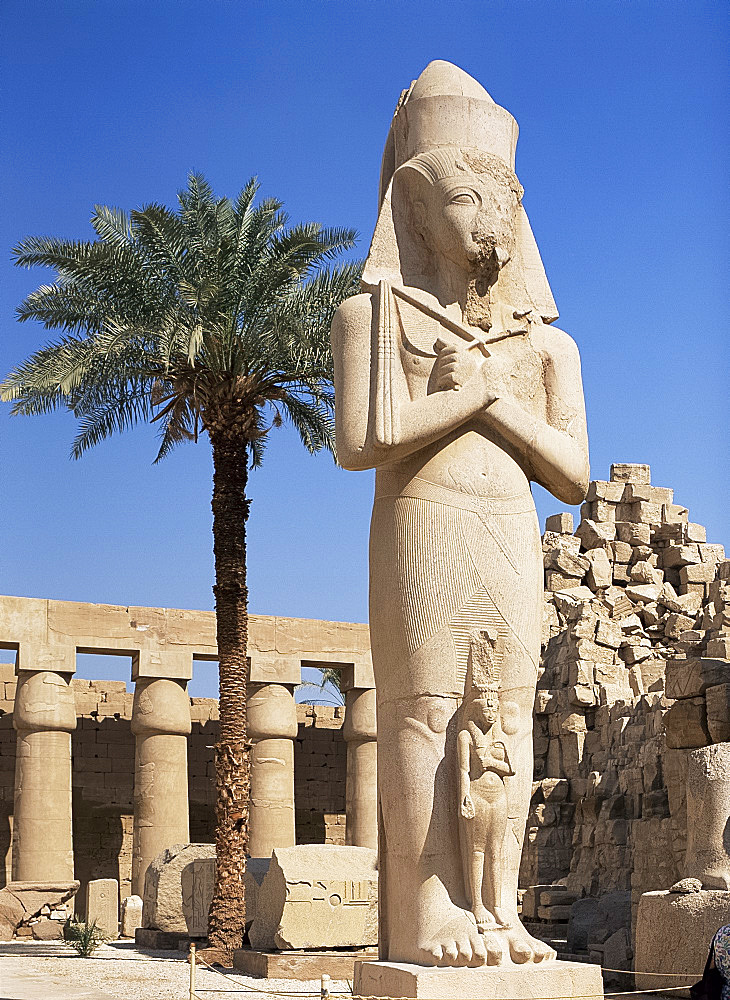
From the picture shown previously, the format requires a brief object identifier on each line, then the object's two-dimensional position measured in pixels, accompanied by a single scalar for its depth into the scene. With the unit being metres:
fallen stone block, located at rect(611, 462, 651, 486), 21.80
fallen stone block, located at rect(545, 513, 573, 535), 21.33
